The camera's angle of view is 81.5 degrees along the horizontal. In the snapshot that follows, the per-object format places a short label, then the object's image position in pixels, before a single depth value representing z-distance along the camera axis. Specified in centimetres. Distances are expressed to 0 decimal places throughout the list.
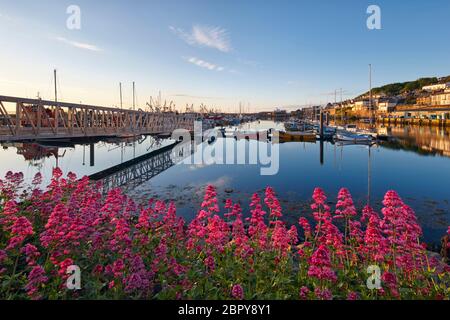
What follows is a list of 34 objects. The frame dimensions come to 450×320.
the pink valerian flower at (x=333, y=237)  566
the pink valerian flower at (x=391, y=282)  446
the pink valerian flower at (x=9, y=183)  894
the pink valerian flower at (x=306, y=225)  676
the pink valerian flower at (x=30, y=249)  451
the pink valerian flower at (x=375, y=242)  530
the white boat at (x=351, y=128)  6520
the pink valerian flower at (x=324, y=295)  403
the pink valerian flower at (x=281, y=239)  577
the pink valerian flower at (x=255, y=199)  649
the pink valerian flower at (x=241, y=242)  570
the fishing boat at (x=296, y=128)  8264
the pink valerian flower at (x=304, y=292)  443
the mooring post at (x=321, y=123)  6149
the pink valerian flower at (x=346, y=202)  625
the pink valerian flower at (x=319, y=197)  636
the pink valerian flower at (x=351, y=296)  431
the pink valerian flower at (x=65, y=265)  446
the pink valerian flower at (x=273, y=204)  666
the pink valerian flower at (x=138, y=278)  417
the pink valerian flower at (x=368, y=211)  646
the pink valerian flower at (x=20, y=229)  475
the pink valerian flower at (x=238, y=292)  400
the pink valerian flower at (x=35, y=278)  396
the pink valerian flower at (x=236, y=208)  664
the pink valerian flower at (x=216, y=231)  578
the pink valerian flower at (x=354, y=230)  659
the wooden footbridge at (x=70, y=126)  2288
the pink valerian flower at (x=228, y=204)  699
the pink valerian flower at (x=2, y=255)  450
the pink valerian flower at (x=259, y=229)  627
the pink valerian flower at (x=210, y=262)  520
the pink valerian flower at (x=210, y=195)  665
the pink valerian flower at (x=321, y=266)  432
